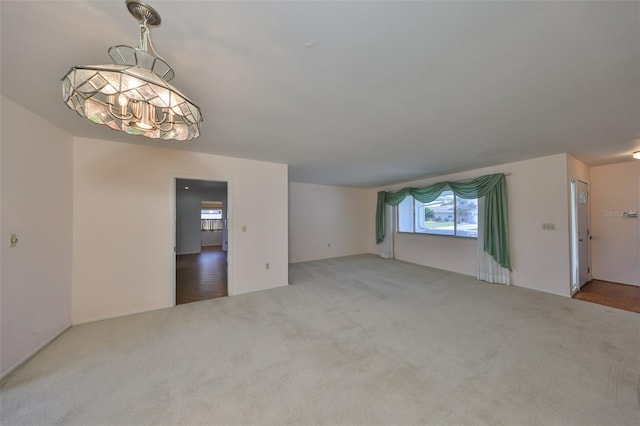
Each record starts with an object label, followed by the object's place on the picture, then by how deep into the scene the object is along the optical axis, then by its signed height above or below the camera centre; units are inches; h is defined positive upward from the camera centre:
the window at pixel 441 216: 194.9 -1.6
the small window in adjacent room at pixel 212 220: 406.6 -6.5
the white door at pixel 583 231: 152.0 -13.5
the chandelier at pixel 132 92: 37.2 +23.6
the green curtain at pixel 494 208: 159.0 +4.4
